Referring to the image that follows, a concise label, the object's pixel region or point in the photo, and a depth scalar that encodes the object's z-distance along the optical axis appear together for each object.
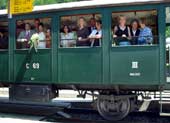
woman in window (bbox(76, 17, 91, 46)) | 10.49
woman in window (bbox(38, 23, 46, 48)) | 11.05
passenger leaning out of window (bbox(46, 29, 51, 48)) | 10.94
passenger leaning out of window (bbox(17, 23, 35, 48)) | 11.31
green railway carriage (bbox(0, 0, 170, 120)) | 9.72
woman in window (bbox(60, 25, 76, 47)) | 10.66
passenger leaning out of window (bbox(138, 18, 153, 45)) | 9.79
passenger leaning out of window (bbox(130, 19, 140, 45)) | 9.97
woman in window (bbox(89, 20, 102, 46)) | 10.28
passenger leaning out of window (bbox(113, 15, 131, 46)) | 10.05
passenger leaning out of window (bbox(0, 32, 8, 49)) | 11.73
